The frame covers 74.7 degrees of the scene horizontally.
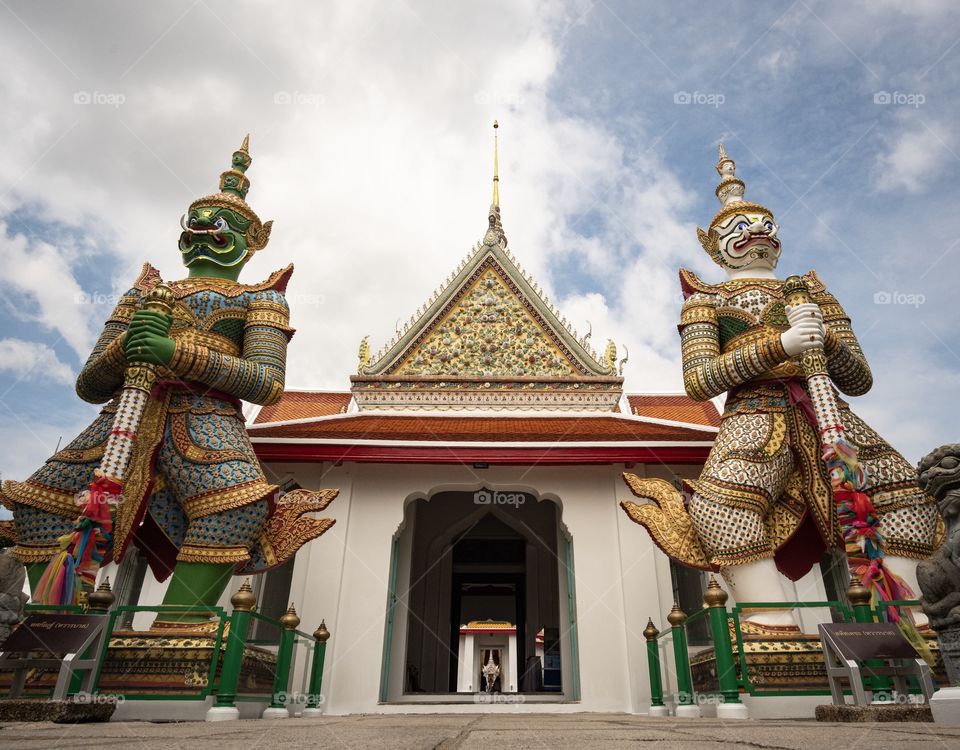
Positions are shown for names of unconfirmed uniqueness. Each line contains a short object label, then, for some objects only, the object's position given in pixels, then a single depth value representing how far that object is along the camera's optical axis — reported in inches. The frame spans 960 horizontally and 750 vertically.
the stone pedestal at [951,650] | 101.5
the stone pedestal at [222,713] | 142.8
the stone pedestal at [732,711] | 141.6
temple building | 222.4
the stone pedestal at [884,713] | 102.0
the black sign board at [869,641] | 123.8
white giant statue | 162.9
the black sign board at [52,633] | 121.7
